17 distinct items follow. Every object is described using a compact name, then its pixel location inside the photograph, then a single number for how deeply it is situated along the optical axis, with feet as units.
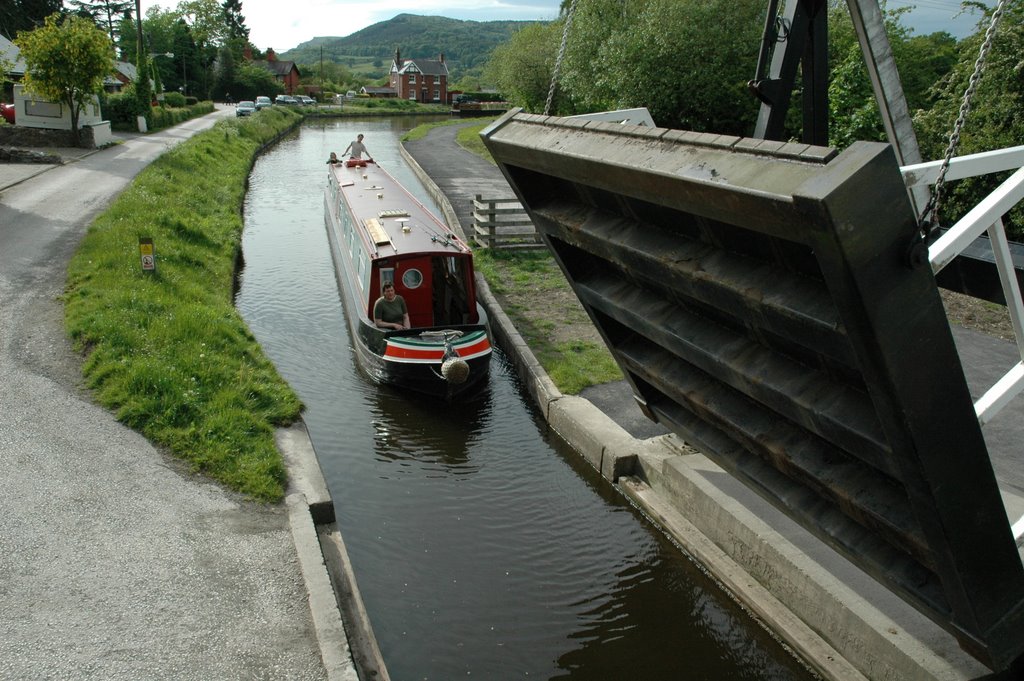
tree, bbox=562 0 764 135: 79.20
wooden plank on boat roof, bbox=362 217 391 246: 41.47
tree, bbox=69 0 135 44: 257.55
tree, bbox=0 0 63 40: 177.78
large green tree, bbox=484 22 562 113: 144.56
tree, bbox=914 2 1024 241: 48.57
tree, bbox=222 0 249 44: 388.78
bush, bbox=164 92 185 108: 179.20
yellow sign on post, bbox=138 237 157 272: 43.91
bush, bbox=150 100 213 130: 130.21
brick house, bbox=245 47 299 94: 344.90
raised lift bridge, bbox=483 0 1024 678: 10.05
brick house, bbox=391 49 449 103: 362.74
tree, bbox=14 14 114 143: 86.07
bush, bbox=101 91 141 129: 122.31
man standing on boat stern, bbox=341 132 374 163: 78.33
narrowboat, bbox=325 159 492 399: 37.01
